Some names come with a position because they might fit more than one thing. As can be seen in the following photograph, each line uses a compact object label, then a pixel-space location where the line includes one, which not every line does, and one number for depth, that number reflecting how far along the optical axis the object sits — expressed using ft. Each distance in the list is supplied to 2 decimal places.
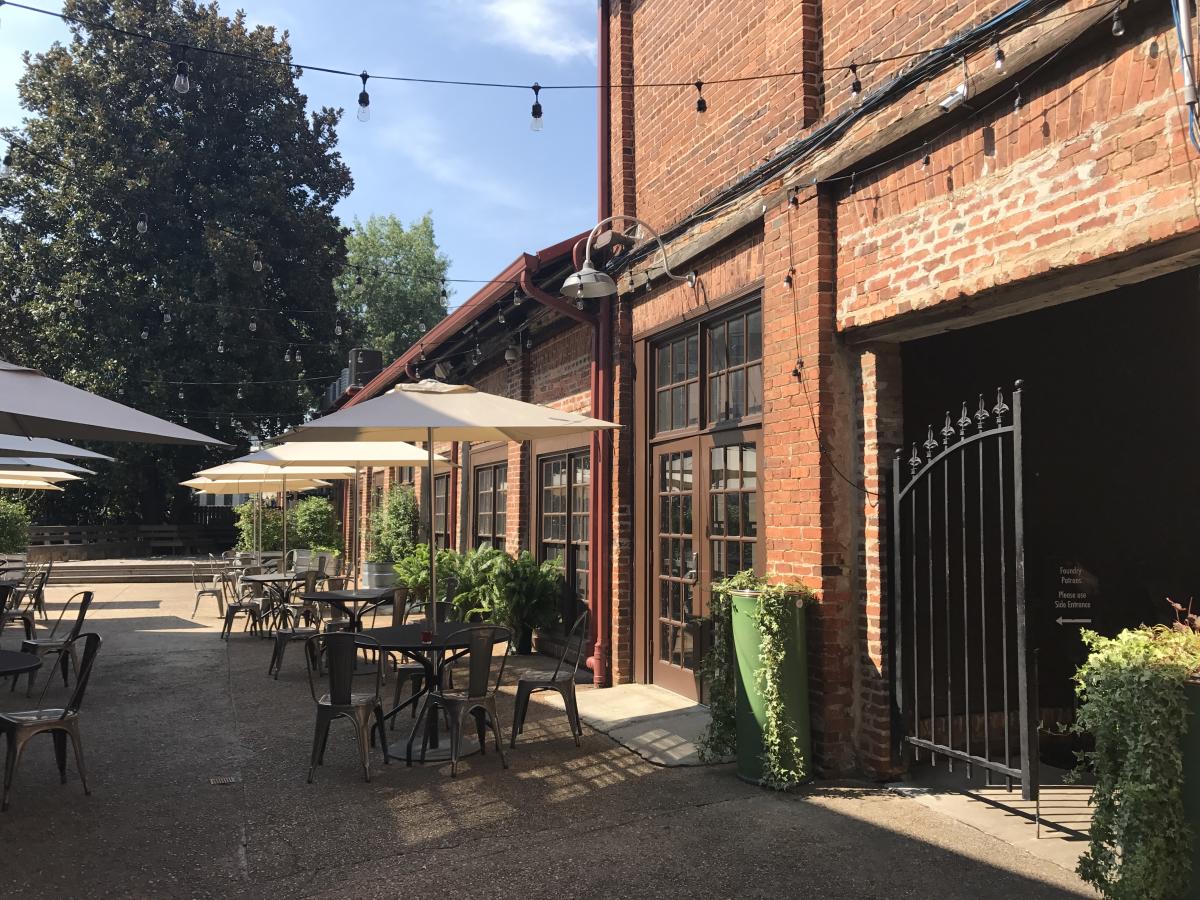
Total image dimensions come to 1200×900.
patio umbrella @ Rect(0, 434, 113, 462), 34.91
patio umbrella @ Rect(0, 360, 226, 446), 16.92
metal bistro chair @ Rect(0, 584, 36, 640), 29.60
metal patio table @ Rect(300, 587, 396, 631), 30.76
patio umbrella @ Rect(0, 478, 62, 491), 45.50
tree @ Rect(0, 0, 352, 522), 85.87
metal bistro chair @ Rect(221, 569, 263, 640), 37.05
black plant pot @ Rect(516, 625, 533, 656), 32.89
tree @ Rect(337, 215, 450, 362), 151.43
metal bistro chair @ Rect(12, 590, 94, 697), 25.71
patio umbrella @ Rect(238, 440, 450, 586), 34.32
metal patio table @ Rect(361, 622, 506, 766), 19.62
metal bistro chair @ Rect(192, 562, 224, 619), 45.54
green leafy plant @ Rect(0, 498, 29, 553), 61.82
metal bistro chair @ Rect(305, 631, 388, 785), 18.21
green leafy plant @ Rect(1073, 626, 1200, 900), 11.32
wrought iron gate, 17.10
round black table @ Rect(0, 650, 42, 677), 17.86
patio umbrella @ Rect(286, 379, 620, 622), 20.71
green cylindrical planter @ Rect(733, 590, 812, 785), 17.58
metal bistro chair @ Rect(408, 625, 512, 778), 18.70
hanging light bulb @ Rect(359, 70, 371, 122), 22.68
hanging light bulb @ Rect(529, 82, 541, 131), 23.36
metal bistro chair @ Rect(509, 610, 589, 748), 20.42
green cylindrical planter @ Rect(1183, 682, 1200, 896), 11.40
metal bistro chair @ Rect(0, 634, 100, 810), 16.56
